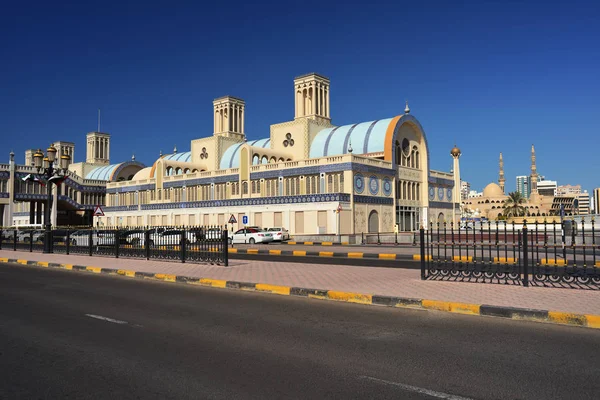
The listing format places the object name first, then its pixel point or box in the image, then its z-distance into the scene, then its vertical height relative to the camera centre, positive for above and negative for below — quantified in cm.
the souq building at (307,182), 4641 +556
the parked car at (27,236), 3197 -10
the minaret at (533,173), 14650 +1730
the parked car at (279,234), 3947 -6
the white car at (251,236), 3875 -20
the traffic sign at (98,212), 2477 +110
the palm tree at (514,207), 9562 +480
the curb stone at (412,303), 775 -130
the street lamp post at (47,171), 2586 +339
